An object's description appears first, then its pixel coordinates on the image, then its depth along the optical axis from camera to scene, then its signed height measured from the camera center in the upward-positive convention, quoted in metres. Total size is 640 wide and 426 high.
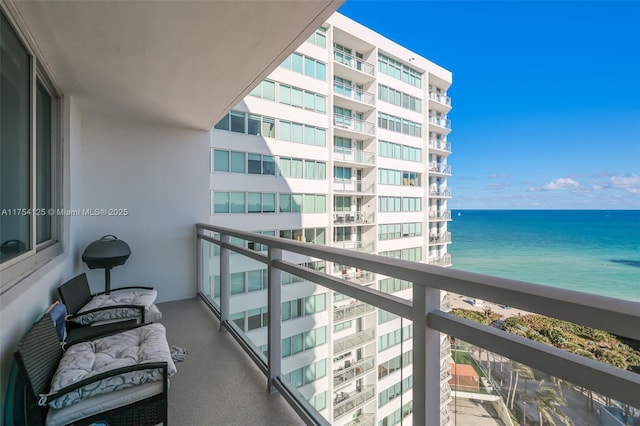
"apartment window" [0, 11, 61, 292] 1.77 +0.36
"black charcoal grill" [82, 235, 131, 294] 3.42 -0.55
